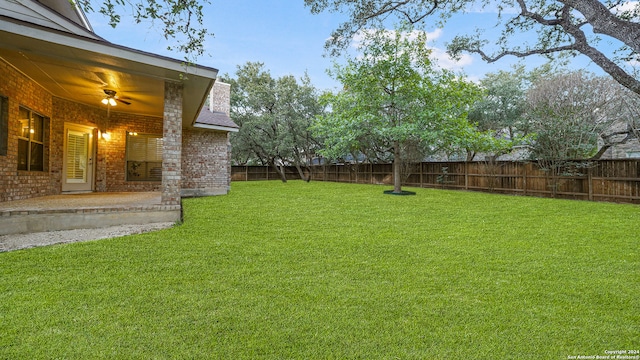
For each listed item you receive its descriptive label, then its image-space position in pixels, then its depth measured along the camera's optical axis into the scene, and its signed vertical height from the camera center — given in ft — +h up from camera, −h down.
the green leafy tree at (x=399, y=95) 39.55 +11.84
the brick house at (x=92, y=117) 17.43 +5.90
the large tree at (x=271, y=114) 65.87 +15.30
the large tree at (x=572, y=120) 35.01 +7.50
